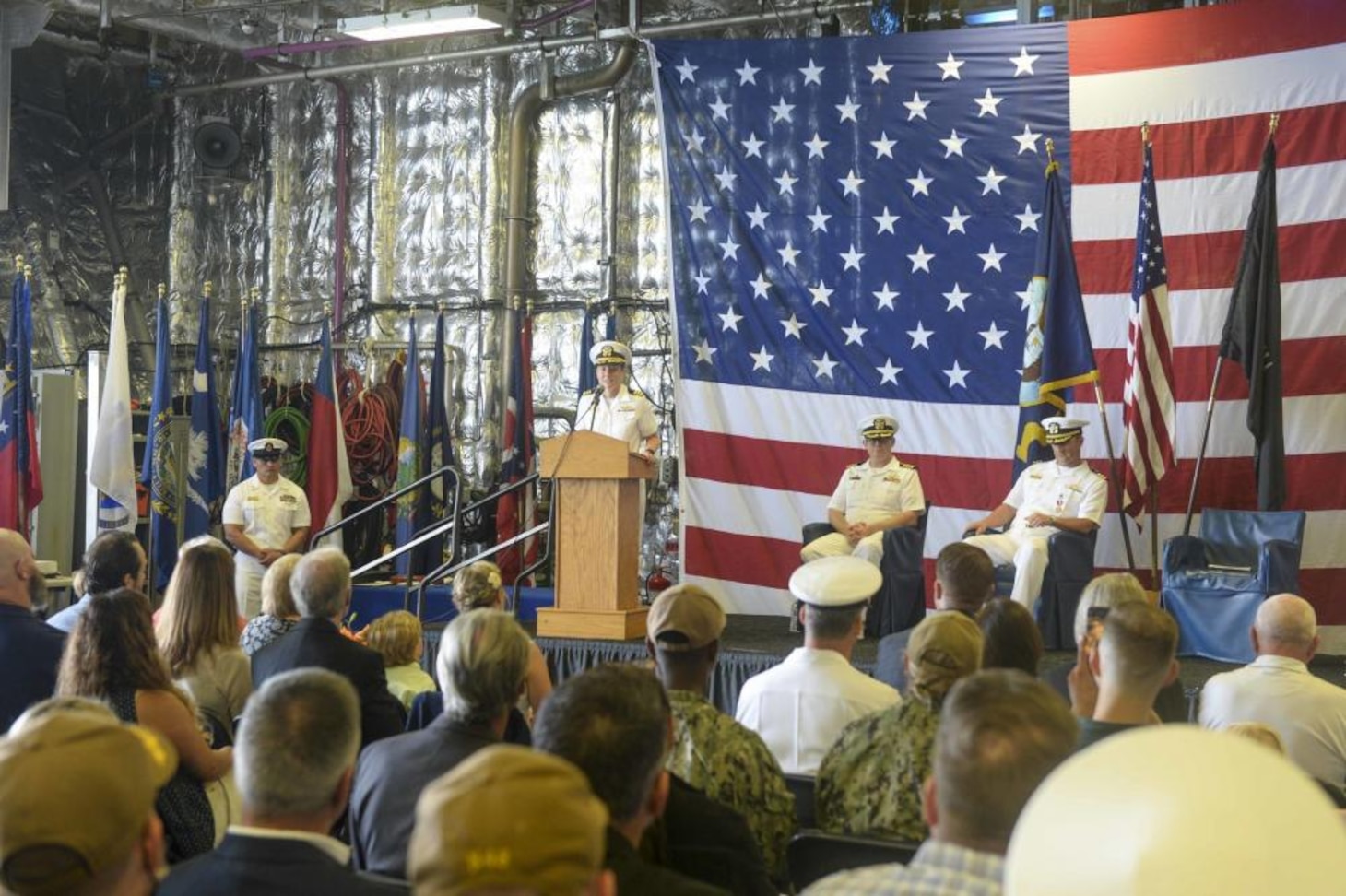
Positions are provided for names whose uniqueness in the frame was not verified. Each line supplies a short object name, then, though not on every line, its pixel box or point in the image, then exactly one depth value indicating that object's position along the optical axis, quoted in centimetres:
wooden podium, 663
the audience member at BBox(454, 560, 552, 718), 442
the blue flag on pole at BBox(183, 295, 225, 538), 977
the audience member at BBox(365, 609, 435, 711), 422
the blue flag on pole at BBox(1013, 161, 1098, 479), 747
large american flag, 757
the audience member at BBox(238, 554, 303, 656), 443
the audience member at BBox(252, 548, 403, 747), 371
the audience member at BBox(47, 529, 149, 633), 447
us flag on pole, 732
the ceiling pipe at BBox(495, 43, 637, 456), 1070
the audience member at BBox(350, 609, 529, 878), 267
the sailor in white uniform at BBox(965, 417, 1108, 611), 695
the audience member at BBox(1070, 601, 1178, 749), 282
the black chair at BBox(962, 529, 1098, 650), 693
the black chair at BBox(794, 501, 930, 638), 730
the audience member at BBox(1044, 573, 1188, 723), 341
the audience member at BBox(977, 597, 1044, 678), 332
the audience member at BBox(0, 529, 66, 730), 354
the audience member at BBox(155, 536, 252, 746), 385
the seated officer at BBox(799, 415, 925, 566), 749
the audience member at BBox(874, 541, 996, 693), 418
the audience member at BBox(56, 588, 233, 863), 309
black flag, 721
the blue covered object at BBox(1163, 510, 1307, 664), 666
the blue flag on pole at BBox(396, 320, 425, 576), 1027
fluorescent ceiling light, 947
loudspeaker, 1186
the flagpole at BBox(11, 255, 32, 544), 904
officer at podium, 774
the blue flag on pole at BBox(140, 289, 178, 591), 950
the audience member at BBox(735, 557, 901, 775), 347
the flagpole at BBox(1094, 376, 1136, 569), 730
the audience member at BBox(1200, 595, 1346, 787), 379
